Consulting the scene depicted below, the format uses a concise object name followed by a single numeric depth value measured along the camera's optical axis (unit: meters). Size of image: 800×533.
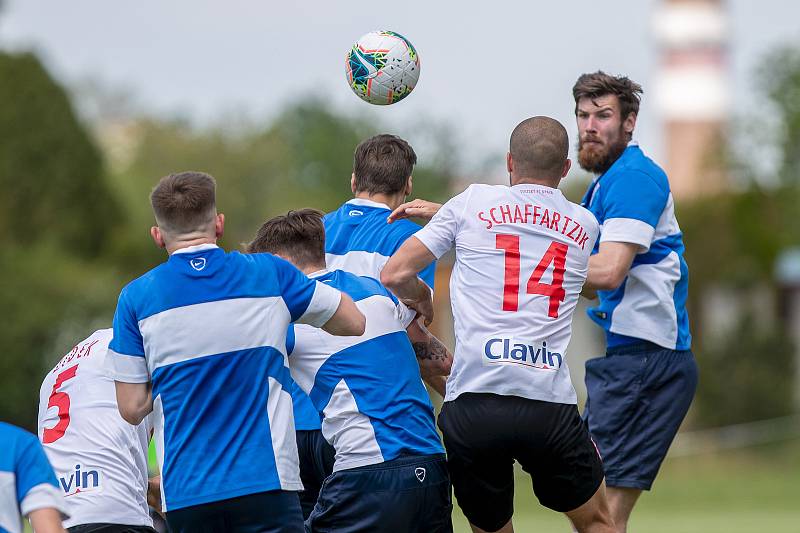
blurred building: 146.37
